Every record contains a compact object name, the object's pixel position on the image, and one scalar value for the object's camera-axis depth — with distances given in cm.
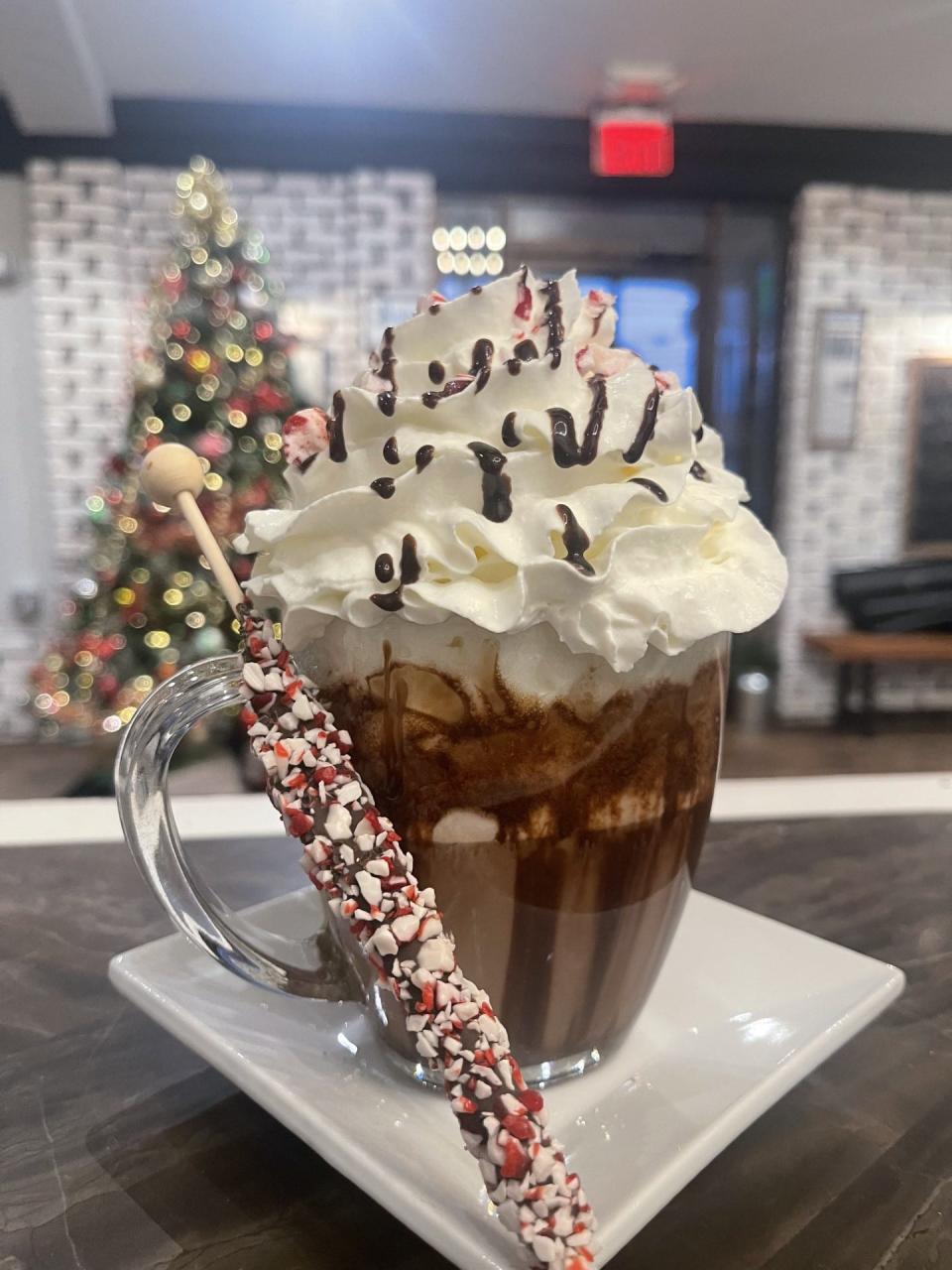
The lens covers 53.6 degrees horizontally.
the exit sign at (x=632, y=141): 371
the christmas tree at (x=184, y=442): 312
